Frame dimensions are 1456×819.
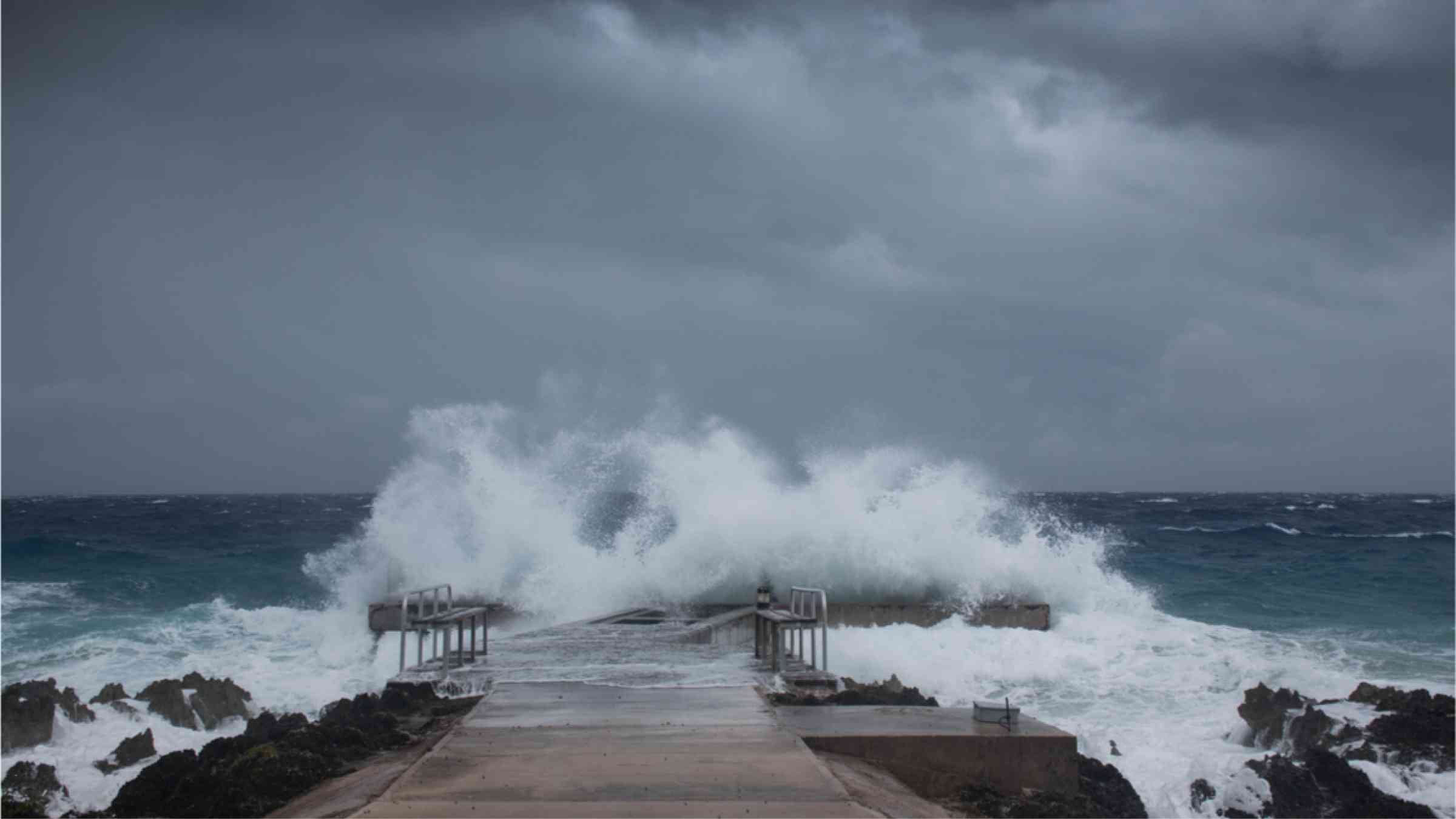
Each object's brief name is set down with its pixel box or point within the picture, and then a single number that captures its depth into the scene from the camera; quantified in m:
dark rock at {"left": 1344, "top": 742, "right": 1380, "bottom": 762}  10.95
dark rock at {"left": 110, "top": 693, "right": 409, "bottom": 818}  6.66
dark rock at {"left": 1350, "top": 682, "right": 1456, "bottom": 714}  11.80
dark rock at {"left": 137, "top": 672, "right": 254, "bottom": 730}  13.84
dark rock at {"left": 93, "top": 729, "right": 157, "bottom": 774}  11.89
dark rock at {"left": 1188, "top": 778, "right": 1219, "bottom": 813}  9.84
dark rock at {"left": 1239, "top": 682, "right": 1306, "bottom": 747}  12.23
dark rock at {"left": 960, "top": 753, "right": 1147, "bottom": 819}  6.55
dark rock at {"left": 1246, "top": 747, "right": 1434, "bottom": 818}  9.35
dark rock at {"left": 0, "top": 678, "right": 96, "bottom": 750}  12.55
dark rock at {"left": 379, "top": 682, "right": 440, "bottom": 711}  9.02
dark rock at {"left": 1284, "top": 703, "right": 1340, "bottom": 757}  11.71
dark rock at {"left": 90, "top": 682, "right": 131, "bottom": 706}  14.12
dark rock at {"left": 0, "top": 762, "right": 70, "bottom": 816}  9.89
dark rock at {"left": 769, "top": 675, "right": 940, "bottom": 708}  8.45
